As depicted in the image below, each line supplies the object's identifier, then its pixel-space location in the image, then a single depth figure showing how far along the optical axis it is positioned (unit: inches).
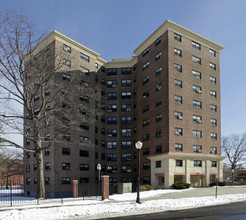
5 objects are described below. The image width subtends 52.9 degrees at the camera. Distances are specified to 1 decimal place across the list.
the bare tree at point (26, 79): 902.4
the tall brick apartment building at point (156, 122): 1583.4
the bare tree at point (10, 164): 2599.4
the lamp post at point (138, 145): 800.9
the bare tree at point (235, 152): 2905.3
